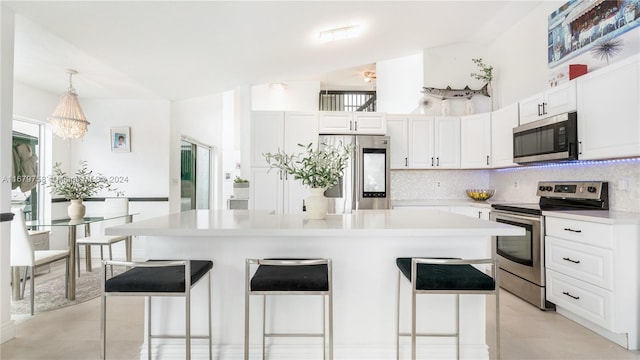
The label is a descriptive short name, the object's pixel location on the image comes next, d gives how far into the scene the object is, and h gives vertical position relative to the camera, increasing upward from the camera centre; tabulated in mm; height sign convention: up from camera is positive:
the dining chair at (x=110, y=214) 3650 -389
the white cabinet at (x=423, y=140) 4590 +594
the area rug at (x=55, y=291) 3029 -1162
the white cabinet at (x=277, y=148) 4398 +470
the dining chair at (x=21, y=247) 2877 -587
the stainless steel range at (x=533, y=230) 2953 -452
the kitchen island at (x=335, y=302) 2027 -758
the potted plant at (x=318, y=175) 2092 +44
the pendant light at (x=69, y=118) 3633 +719
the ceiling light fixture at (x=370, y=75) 6887 +2313
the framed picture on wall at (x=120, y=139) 4973 +658
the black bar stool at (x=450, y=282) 1626 -511
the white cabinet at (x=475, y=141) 4277 +559
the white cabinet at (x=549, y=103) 2959 +790
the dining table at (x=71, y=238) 3047 -555
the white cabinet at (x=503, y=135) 3820 +585
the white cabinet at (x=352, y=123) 4477 +818
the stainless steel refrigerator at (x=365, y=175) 4332 +92
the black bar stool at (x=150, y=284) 1631 -524
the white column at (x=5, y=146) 2307 +253
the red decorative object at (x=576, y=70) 3014 +1054
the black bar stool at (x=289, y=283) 1642 -516
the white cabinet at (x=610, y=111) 2396 +565
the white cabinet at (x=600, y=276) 2299 -720
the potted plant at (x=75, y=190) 3355 -89
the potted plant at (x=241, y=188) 4199 -83
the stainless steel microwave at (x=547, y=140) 2910 +419
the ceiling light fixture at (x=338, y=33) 3480 +1623
